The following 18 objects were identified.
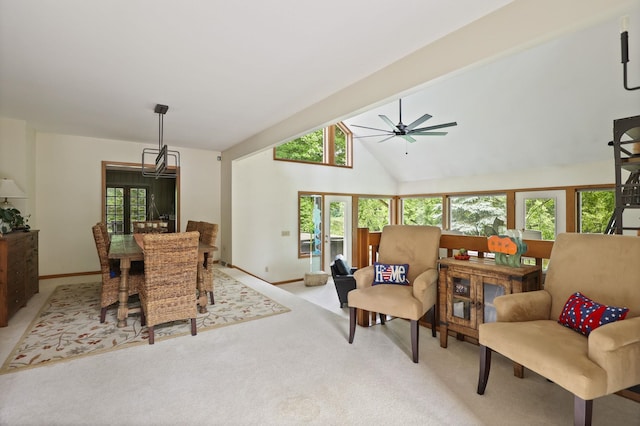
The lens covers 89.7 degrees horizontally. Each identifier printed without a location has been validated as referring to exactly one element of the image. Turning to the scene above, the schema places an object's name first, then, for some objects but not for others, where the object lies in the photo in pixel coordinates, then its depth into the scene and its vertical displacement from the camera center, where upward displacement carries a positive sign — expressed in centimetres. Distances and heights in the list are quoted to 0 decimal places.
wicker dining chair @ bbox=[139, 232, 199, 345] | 267 -58
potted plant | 344 -11
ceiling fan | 474 +124
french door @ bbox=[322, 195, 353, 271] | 770 -38
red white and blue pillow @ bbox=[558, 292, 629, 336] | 172 -57
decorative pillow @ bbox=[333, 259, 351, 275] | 551 -95
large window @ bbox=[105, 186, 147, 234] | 834 +10
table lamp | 392 +26
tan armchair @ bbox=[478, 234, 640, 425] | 148 -64
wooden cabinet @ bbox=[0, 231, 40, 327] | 309 -65
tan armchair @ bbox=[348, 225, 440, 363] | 248 -60
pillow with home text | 293 -57
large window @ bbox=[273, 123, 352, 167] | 721 +149
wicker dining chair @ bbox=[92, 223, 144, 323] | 322 -69
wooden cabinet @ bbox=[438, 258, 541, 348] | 231 -58
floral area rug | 255 -111
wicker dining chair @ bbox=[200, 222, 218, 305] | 378 -58
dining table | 298 -54
